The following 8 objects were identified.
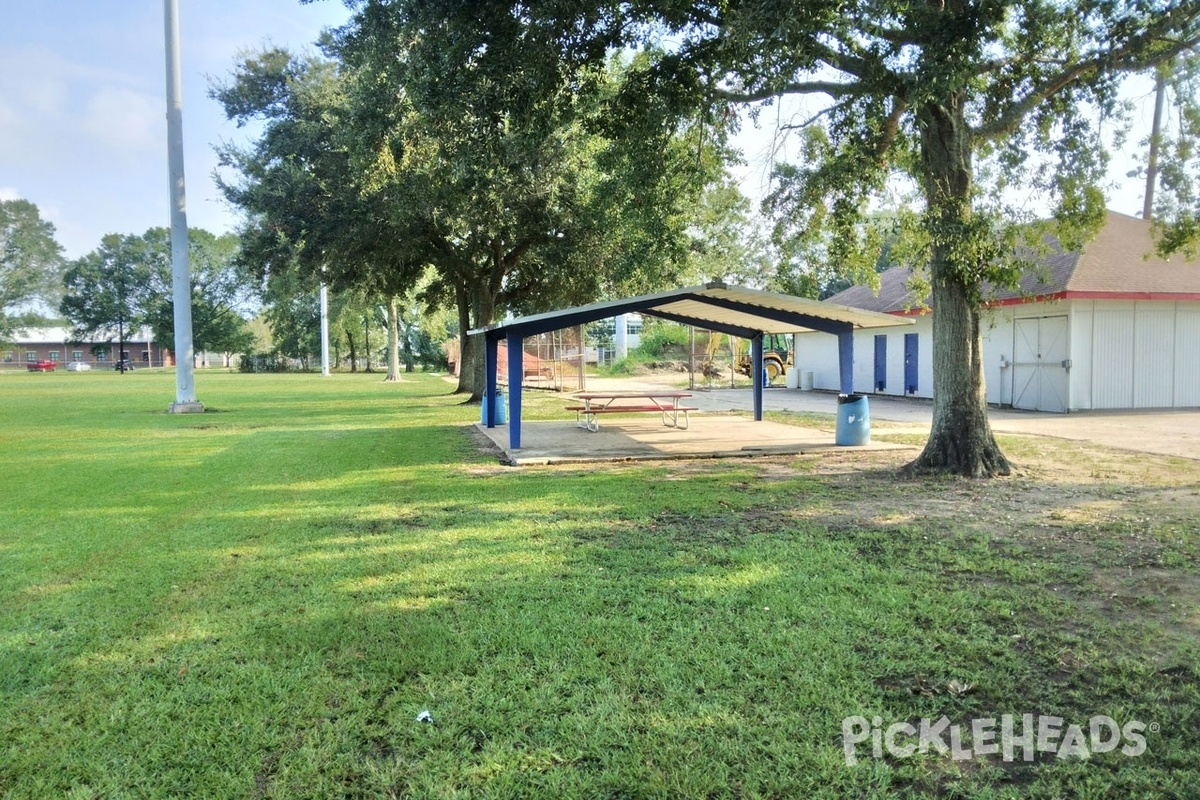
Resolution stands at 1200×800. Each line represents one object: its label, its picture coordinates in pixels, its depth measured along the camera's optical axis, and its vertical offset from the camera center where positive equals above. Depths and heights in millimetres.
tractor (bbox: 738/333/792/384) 35031 +733
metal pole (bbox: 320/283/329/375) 49875 +3121
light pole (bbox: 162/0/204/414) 18484 +3737
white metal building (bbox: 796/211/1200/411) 17562 +824
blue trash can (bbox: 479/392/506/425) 16000 -791
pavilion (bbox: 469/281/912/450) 11227 +974
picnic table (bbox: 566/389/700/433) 14234 -687
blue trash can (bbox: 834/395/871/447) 12297 -880
